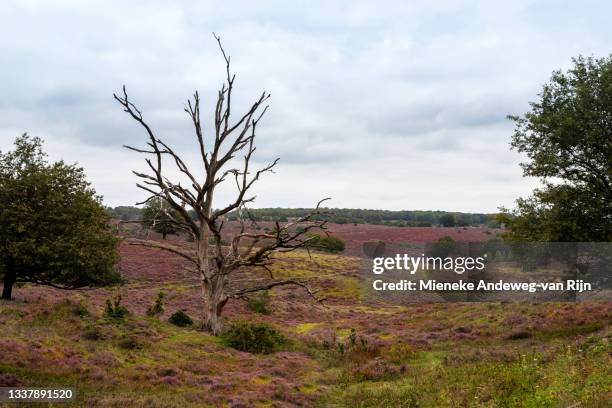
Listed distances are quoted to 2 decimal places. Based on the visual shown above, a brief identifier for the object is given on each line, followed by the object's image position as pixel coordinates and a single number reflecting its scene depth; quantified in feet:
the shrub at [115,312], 79.92
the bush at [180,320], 92.39
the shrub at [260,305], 144.87
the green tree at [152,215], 249.88
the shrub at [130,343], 67.41
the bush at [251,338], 83.41
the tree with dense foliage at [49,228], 84.99
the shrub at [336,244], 290.35
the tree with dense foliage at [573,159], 77.61
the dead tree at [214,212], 85.97
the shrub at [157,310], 98.94
